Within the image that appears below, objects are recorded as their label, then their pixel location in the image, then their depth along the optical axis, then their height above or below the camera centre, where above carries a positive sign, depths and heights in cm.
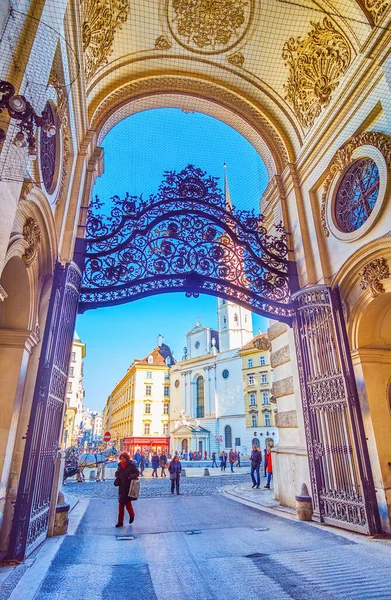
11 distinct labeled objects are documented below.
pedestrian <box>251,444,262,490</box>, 1202 -60
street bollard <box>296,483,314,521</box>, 573 -99
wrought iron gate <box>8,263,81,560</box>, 405 +33
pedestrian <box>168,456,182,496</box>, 1114 -87
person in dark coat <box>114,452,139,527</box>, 609 -59
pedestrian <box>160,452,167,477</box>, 2045 -100
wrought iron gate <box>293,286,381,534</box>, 514 +38
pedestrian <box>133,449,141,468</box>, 2280 -84
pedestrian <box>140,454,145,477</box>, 2081 -109
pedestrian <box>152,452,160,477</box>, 1969 -94
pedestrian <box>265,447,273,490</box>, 1202 -82
